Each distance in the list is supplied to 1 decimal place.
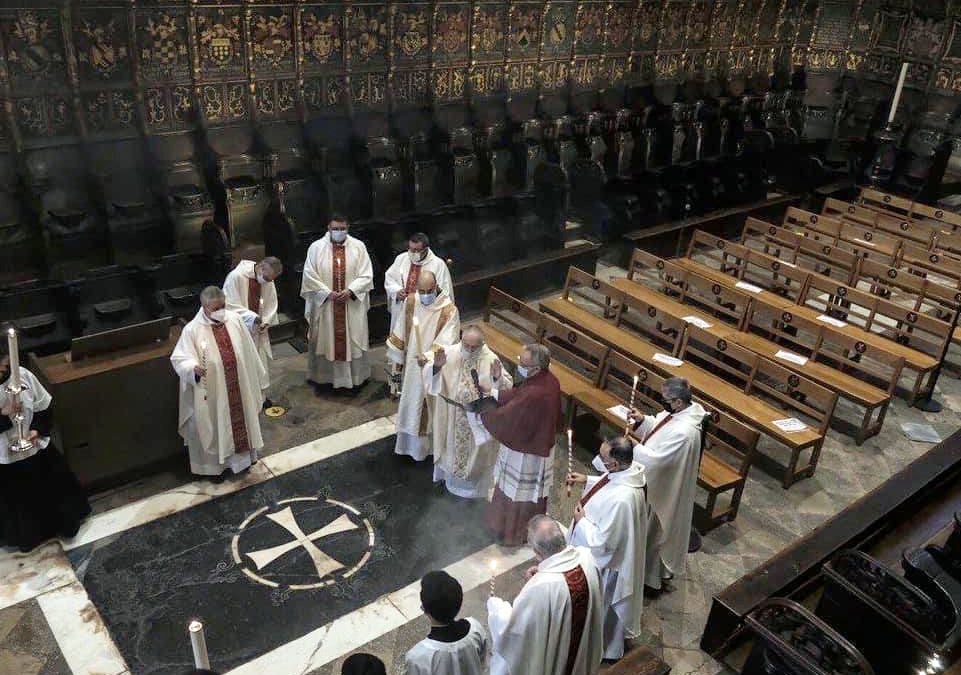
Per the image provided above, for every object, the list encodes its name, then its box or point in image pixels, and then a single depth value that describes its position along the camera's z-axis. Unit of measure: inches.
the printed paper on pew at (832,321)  381.0
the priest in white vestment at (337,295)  335.0
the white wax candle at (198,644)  121.8
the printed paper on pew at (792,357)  359.3
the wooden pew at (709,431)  277.3
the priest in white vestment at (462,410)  263.3
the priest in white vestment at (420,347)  292.2
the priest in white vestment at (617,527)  202.7
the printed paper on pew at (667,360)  348.8
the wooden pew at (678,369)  308.2
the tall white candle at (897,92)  516.1
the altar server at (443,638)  151.9
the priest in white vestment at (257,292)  300.4
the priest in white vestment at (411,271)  317.4
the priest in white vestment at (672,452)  233.5
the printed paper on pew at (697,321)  367.9
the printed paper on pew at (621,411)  301.4
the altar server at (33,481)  234.1
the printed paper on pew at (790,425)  310.7
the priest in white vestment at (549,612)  171.6
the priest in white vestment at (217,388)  267.6
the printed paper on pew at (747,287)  406.7
